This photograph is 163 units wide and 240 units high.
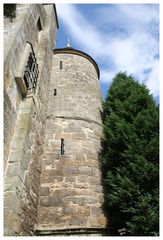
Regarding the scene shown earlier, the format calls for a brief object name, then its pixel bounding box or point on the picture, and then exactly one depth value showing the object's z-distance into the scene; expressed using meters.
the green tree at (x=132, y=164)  3.82
